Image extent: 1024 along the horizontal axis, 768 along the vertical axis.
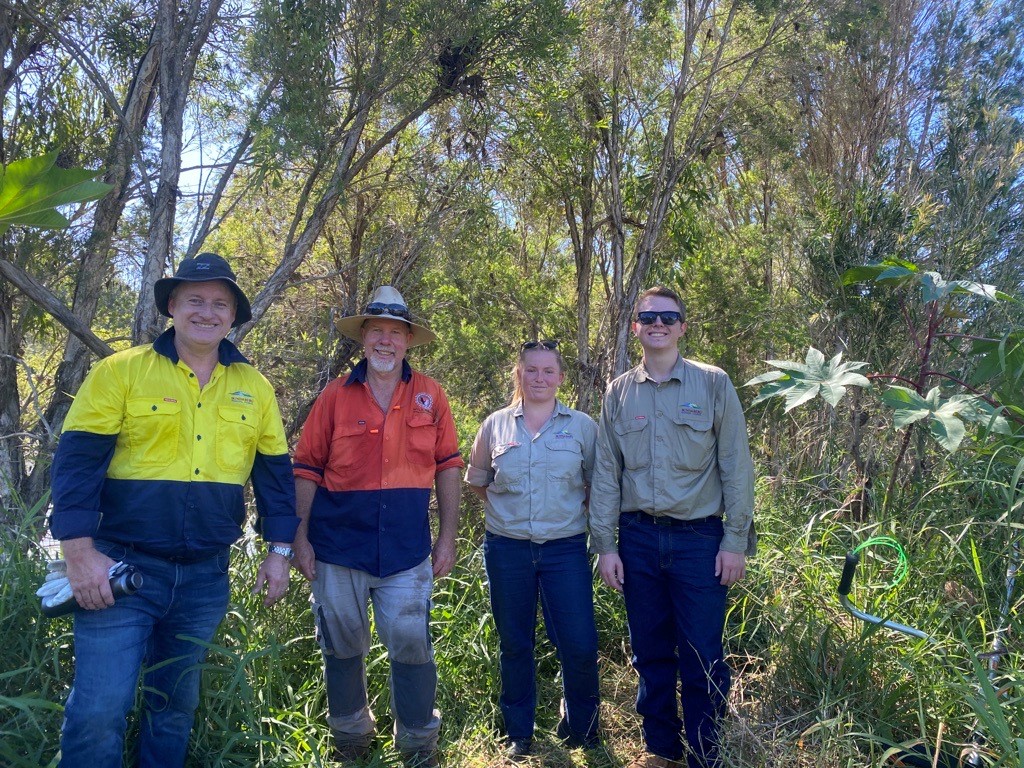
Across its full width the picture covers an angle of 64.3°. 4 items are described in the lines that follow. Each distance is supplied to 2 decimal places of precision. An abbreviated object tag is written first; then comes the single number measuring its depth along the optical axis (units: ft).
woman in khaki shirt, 12.29
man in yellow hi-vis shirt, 9.02
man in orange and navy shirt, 11.60
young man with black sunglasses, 11.41
